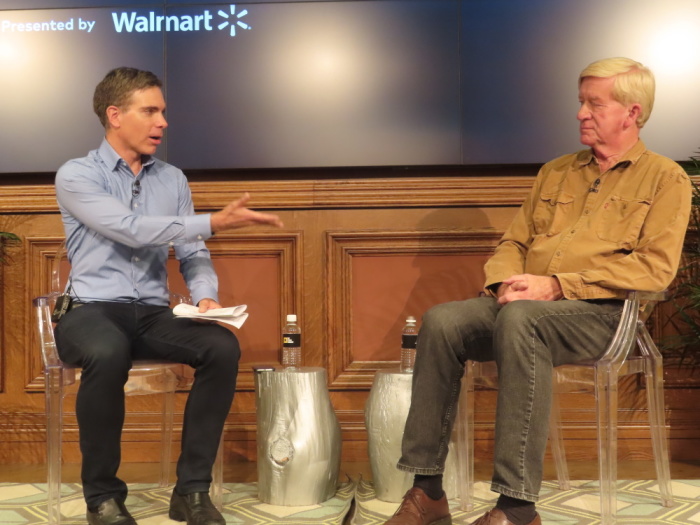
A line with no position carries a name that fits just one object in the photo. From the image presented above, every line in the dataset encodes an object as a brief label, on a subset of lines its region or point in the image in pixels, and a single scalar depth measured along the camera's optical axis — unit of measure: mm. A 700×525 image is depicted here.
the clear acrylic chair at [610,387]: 2338
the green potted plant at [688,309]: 3023
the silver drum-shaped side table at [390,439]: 2691
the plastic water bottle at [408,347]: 2895
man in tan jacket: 2141
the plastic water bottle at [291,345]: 2858
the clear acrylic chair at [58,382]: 2385
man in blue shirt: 2305
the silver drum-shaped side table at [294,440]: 2664
